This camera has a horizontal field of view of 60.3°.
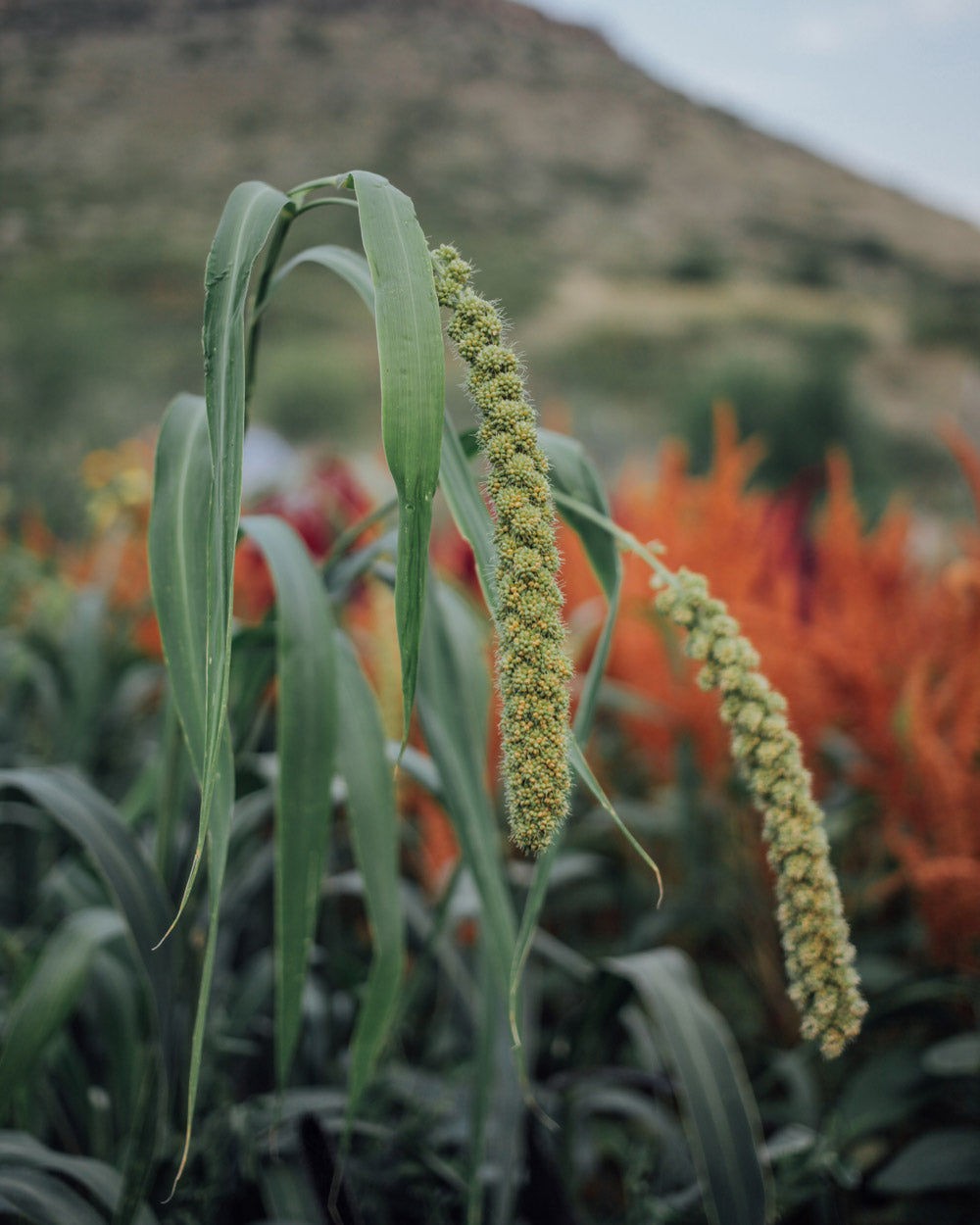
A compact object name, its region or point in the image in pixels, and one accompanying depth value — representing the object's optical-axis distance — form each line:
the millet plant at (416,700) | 0.40
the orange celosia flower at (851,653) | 0.99
